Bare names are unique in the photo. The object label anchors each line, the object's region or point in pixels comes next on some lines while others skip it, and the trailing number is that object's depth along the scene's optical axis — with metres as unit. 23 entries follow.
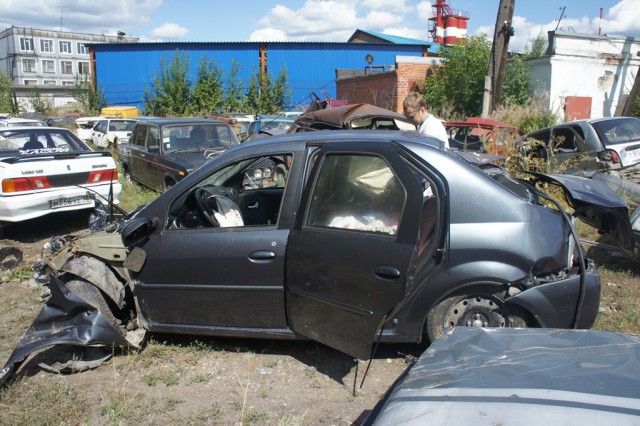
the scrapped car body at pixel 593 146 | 9.07
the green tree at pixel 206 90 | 32.34
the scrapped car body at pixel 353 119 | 7.89
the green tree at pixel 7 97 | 37.62
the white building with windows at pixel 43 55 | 71.00
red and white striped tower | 54.09
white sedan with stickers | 7.08
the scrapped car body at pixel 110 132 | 20.50
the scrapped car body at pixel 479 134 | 9.80
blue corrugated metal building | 34.25
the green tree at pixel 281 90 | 33.12
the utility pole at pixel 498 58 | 15.31
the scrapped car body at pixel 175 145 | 9.48
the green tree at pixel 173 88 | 32.38
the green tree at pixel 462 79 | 21.25
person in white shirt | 5.55
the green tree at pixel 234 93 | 32.81
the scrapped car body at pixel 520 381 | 1.67
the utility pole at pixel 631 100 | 17.00
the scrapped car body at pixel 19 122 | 15.14
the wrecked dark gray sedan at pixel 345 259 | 3.46
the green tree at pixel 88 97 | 35.06
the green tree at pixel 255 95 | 33.06
